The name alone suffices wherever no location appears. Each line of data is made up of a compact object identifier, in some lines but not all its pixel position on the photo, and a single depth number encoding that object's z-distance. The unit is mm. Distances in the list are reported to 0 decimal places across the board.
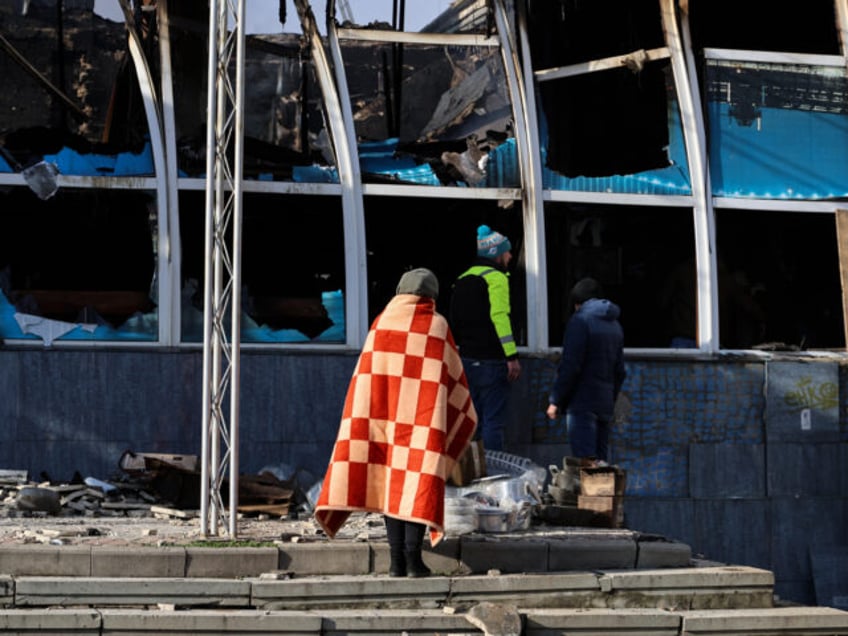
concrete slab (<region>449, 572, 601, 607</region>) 17641
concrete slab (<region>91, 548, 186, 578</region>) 17453
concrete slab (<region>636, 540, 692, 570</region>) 19203
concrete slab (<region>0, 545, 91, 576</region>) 17422
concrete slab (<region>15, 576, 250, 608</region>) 16875
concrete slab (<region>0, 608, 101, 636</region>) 15969
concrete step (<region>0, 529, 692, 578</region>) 17453
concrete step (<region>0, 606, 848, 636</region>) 16156
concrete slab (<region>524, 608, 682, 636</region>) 17109
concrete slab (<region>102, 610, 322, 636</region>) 16203
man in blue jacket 24125
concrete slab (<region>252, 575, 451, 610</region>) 17094
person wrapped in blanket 17625
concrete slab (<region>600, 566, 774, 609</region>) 18172
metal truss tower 18828
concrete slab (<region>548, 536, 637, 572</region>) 18734
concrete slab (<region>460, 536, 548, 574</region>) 18484
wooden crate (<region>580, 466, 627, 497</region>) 21703
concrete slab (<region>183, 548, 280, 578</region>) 17687
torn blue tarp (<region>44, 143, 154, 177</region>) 25906
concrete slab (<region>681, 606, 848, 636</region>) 17453
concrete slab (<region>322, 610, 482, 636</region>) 16562
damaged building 25609
